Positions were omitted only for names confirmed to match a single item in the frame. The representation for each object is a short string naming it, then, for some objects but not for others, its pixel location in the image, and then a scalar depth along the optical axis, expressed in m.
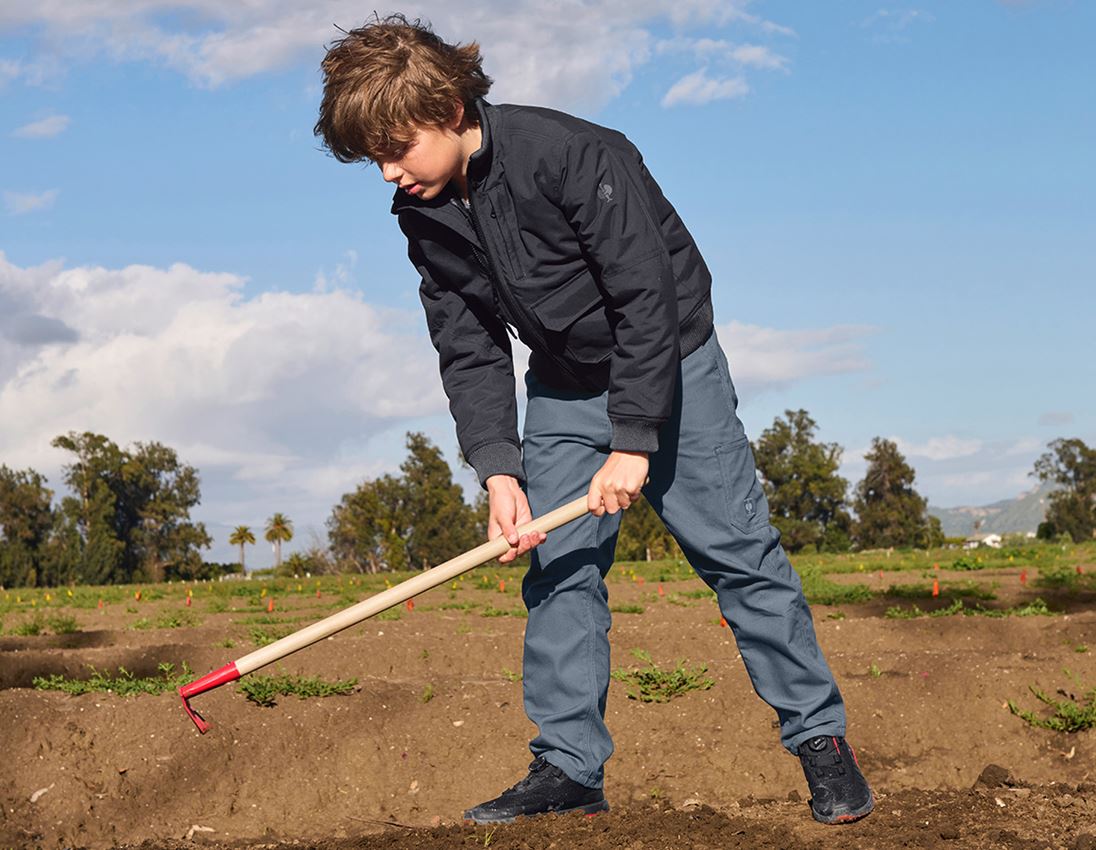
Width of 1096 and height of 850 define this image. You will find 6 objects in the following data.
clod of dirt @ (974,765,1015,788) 4.68
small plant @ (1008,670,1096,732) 5.94
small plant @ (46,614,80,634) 11.29
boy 3.55
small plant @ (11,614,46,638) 11.17
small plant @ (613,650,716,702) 6.23
